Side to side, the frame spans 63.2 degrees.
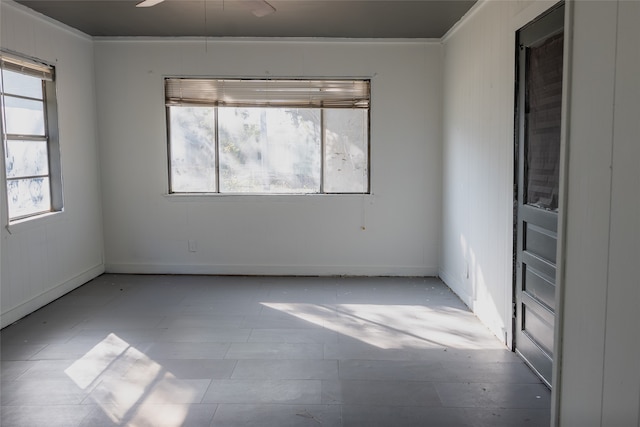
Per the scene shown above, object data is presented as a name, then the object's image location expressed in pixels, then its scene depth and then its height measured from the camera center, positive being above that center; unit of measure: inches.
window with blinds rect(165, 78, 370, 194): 227.9 +15.3
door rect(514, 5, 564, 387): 118.0 -3.7
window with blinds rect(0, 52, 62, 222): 170.6 +11.8
